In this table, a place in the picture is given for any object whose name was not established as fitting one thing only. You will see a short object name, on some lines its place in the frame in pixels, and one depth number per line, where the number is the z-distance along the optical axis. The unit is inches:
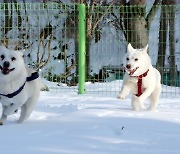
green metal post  485.0
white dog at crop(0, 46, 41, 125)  262.1
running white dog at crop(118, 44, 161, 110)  310.6
